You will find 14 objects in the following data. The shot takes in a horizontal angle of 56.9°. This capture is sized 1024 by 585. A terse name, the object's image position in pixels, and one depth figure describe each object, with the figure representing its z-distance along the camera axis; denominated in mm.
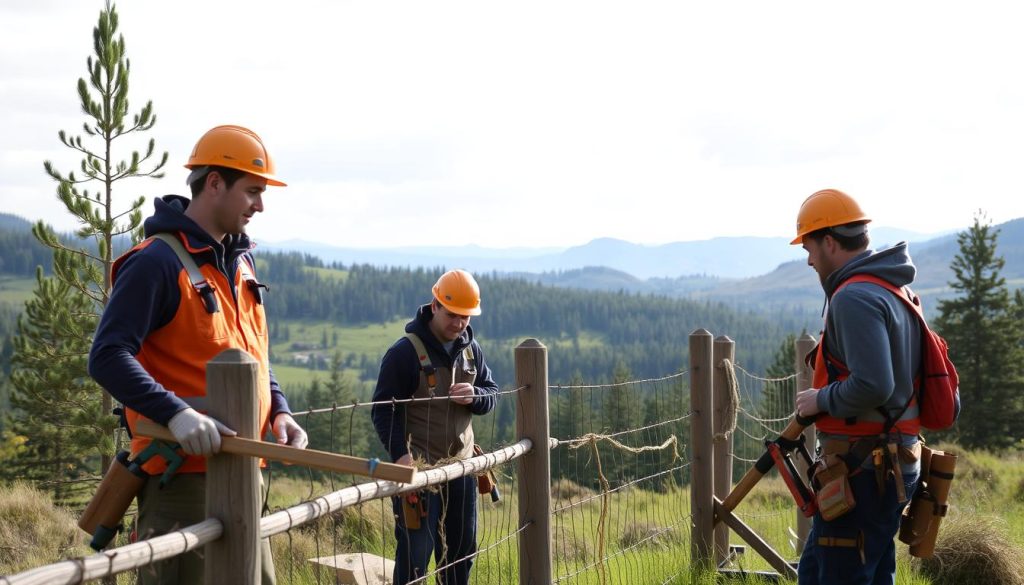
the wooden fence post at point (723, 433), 6730
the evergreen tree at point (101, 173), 16203
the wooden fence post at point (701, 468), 6434
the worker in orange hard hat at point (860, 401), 3895
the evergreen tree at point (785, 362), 48344
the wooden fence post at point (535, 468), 4656
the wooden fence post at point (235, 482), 2594
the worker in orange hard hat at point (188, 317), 2957
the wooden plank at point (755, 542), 6340
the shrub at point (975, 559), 6891
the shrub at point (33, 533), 8688
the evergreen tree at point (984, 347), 35219
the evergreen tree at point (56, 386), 19450
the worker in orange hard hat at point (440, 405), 4930
